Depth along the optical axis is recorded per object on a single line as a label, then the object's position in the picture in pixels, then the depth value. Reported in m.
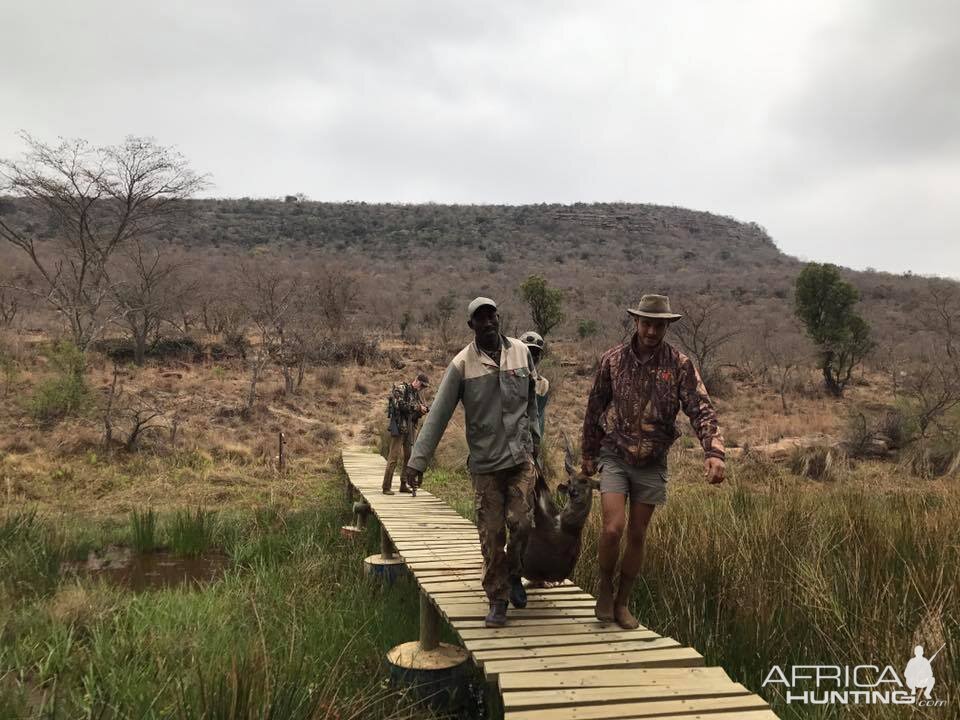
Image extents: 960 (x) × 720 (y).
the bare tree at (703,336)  22.79
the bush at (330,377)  21.75
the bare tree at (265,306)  23.38
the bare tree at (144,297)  22.22
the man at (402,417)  8.51
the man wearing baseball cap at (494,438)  3.92
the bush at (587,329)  29.36
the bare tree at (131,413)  13.42
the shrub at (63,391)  14.46
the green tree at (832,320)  22.28
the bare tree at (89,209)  20.41
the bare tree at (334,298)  26.70
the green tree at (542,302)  26.31
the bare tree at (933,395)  15.08
